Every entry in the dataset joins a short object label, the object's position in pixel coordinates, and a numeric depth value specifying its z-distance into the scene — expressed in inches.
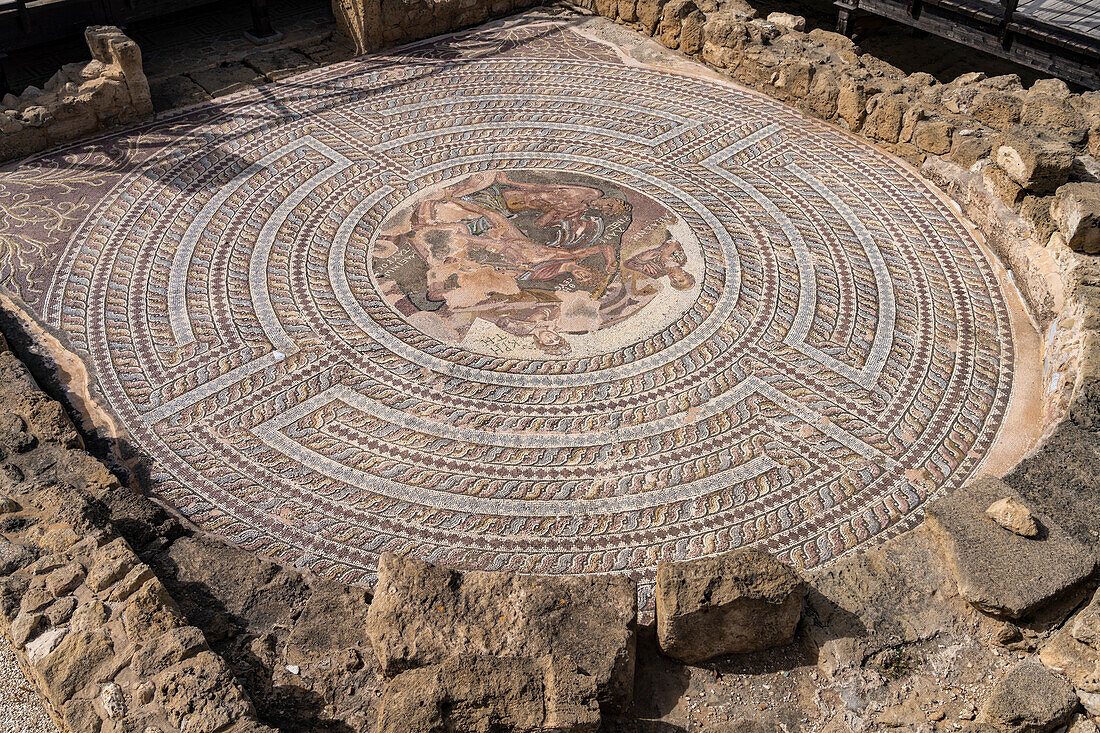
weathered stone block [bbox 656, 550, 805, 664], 190.1
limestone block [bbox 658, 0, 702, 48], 452.1
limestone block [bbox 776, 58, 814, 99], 402.9
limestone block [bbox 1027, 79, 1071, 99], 366.4
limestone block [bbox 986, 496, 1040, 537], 206.7
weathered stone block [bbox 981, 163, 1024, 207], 334.6
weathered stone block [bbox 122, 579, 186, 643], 183.8
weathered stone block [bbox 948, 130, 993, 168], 353.1
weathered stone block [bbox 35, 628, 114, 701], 175.9
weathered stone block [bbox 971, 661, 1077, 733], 178.4
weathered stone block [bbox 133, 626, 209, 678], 177.3
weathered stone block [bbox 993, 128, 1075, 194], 322.7
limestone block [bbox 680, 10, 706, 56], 446.3
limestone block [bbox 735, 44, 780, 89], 416.5
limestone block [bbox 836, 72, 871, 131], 386.0
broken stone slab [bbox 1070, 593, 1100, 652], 190.4
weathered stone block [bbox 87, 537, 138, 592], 193.0
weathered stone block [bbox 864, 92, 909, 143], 377.1
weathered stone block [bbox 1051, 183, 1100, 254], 302.0
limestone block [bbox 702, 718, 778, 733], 177.5
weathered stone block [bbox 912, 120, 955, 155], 364.8
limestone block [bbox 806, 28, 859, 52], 429.3
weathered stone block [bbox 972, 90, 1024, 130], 365.7
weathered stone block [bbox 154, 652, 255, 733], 166.6
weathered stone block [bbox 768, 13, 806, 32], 457.7
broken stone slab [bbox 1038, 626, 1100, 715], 184.4
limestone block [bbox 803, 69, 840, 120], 395.6
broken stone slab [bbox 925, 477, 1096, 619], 197.5
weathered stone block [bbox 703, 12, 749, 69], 428.8
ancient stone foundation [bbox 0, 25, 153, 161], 361.7
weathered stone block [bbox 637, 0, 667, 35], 459.8
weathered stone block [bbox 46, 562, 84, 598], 191.6
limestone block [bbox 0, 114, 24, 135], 356.8
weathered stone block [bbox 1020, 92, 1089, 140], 350.3
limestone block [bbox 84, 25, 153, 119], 380.8
